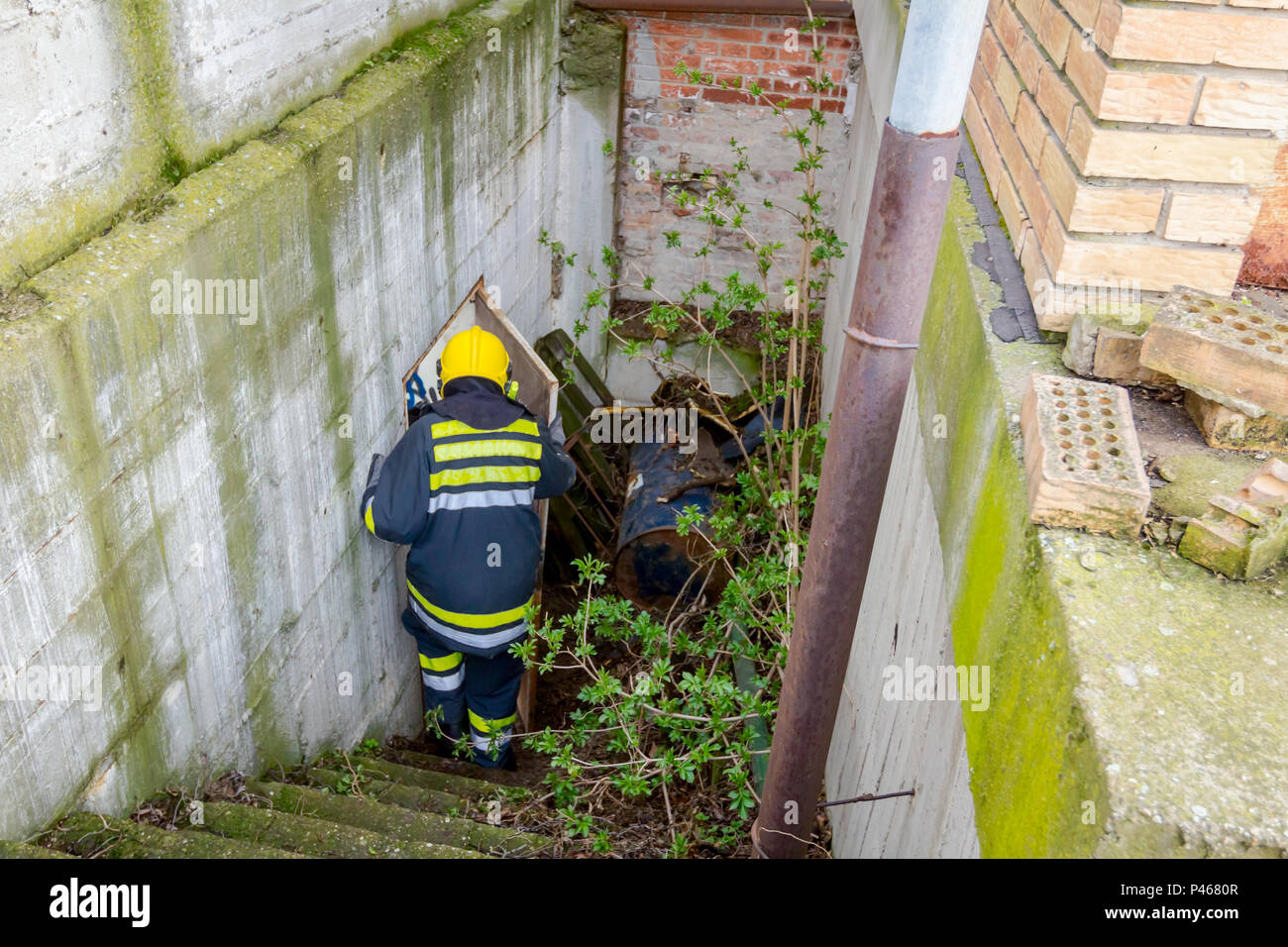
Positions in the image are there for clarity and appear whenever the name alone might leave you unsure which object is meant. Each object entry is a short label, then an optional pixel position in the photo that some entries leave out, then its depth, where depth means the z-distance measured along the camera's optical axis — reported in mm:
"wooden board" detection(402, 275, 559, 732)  5324
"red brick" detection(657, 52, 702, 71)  6910
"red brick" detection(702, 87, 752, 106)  6930
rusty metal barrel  5703
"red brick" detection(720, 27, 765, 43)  6750
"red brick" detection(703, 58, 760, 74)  6848
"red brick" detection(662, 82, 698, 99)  6977
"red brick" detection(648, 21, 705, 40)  6816
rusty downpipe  1897
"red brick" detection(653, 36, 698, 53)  6859
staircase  2721
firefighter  4219
